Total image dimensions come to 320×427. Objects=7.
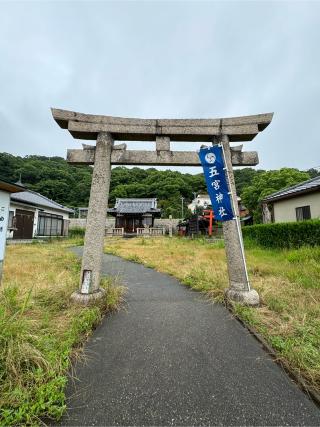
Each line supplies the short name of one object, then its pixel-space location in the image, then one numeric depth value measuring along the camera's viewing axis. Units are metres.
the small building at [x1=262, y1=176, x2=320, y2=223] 11.78
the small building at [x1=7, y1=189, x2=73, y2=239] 18.33
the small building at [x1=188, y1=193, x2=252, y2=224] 57.66
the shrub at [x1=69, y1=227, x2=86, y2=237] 27.16
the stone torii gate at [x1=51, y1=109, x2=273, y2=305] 4.29
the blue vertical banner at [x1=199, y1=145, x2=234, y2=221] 4.42
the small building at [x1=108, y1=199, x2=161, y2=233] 31.81
